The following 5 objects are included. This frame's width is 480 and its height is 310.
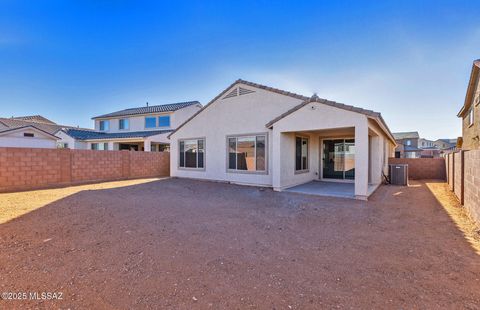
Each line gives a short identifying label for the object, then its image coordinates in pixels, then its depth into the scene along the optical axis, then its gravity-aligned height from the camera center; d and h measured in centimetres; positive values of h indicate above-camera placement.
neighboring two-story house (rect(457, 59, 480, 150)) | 1298 +267
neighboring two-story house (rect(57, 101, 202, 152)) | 2306 +276
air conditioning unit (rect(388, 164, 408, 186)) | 1229 -116
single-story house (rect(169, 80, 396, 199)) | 859 +60
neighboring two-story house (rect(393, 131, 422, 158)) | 4184 +266
